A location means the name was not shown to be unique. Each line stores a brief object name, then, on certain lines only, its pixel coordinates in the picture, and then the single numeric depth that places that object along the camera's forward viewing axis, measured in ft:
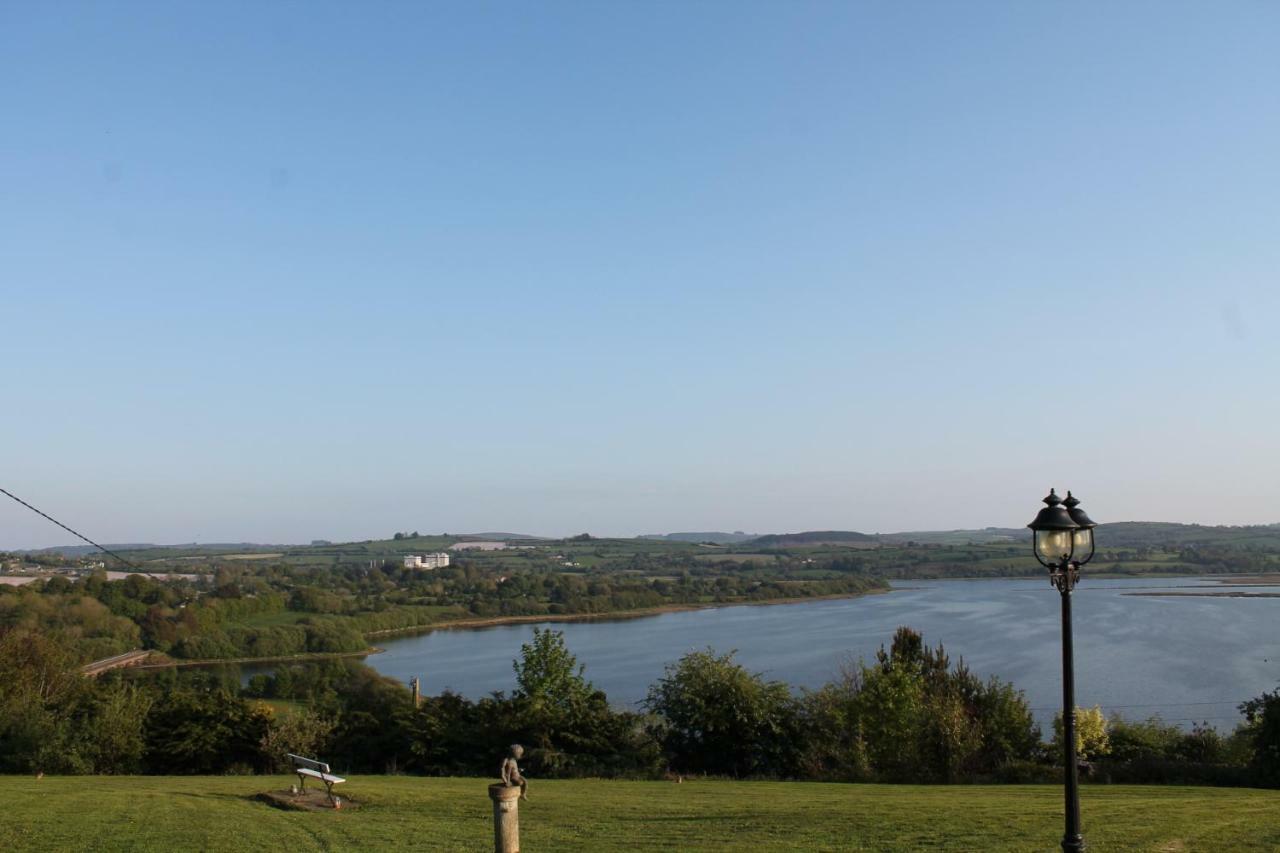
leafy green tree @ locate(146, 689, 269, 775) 62.59
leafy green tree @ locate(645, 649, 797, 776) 66.44
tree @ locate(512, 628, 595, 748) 61.67
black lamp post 20.07
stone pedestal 21.88
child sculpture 22.21
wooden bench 37.32
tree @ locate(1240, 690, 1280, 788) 54.54
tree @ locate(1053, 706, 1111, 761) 74.43
